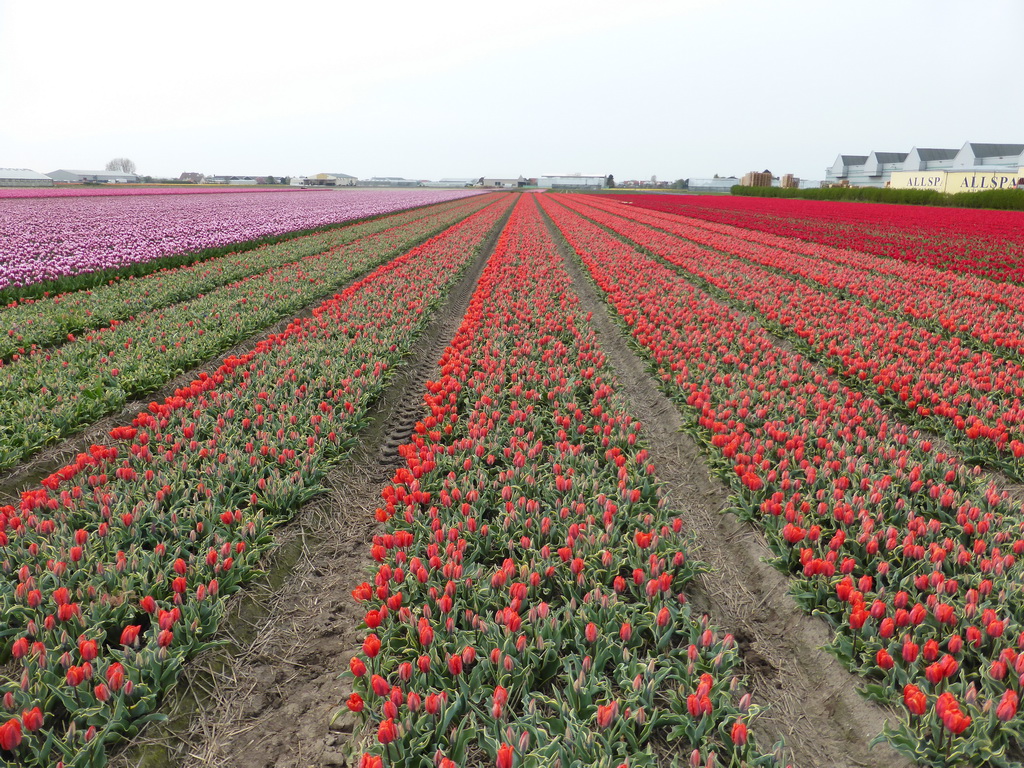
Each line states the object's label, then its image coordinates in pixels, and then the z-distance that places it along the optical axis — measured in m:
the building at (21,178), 82.96
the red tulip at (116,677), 2.73
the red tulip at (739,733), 2.50
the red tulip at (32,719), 2.46
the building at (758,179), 93.56
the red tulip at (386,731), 2.44
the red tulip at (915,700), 2.57
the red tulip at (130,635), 2.92
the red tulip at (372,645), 2.79
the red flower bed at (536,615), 2.64
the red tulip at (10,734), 2.35
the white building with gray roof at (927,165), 74.94
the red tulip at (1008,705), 2.53
